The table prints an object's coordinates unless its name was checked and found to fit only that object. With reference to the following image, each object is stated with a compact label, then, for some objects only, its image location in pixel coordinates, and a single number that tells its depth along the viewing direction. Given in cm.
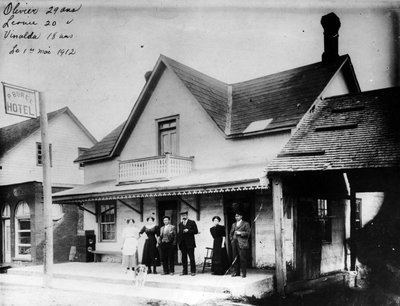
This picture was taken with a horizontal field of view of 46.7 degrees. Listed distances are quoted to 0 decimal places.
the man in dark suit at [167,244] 1305
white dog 1194
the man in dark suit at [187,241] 1283
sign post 1067
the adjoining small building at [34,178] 2031
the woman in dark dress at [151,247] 1348
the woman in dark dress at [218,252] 1270
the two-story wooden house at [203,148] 1414
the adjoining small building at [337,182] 1120
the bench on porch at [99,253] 1758
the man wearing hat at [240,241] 1183
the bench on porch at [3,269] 1759
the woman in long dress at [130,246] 1296
